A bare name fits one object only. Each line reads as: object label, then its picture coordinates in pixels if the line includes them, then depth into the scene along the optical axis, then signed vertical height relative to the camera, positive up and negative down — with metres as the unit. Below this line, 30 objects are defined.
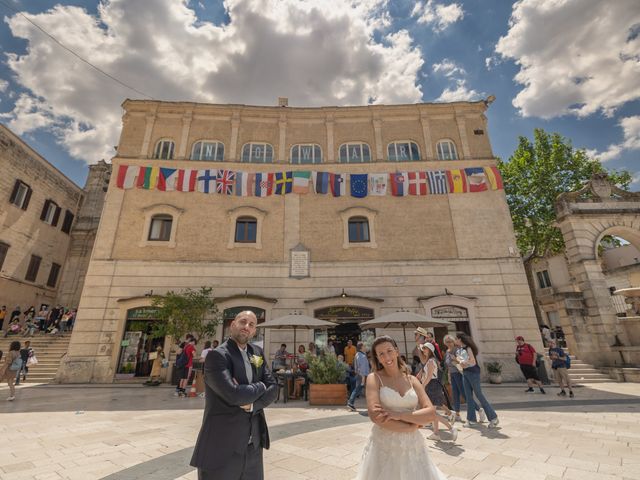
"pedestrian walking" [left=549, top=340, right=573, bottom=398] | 10.27 -0.60
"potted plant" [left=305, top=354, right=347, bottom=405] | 9.70 -1.06
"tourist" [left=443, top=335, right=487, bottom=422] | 7.43 -0.67
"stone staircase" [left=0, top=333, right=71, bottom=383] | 14.27 -0.19
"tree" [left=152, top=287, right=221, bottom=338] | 13.79 +1.40
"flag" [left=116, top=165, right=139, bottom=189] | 16.89 +8.83
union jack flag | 17.17 +8.61
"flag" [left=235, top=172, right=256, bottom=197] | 17.22 +8.46
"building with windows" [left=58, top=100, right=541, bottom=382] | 15.05 +5.98
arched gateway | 14.80 +4.07
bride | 2.80 -0.65
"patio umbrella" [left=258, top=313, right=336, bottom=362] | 11.92 +0.83
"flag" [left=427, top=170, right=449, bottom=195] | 17.25 +8.50
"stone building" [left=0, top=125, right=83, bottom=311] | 20.38 +8.63
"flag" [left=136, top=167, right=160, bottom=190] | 17.02 +8.74
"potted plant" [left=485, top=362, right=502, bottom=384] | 13.65 -1.18
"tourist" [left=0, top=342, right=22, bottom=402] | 9.60 -0.52
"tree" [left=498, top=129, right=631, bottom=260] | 22.09 +10.91
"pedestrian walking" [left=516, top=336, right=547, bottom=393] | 10.97 -0.60
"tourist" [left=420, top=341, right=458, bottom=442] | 6.18 -0.82
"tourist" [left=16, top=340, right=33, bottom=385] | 12.36 -0.22
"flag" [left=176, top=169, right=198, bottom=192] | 17.11 +8.65
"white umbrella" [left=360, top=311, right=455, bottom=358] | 11.41 +0.84
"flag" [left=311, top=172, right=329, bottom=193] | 17.30 +8.62
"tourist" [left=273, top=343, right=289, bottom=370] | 12.05 -0.46
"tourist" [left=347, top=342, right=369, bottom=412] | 9.16 -0.71
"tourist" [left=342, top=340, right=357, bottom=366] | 12.98 -0.32
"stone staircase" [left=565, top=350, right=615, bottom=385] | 13.73 -1.35
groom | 2.50 -0.58
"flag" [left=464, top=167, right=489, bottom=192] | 17.22 +8.65
